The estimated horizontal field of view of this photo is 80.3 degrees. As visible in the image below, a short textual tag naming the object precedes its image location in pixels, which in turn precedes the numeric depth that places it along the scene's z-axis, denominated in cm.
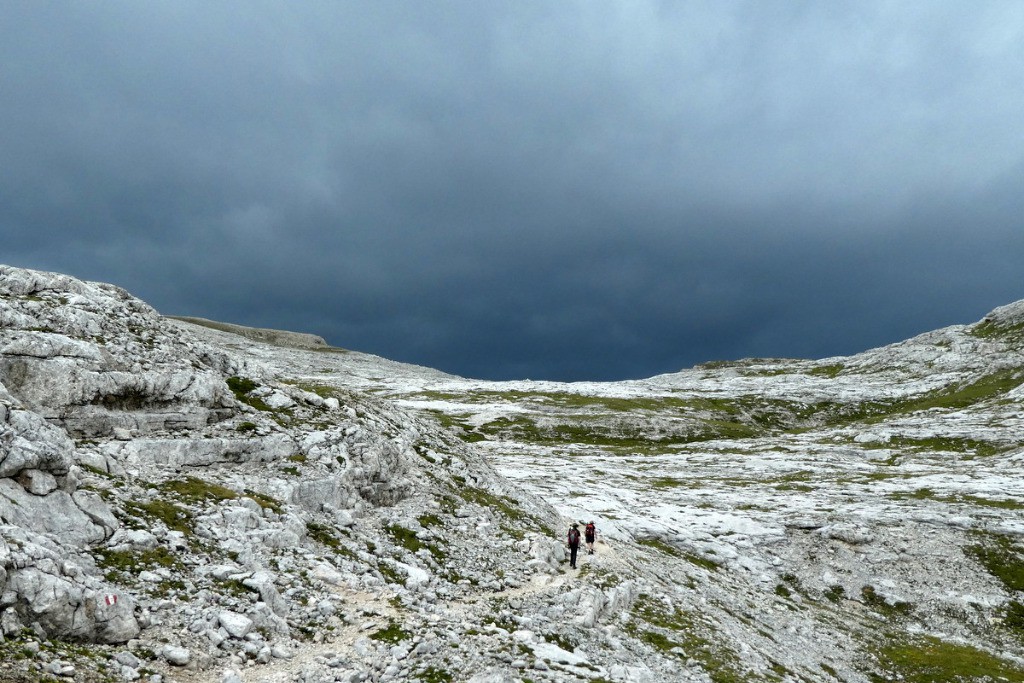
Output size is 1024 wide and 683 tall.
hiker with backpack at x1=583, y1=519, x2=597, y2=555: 3588
